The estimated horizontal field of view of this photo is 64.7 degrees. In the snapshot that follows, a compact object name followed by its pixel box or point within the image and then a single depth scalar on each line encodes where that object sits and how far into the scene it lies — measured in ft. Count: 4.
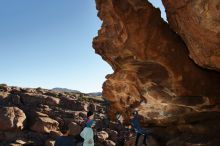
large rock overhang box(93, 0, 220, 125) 30.64
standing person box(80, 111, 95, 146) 19.17
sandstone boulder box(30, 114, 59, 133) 84.67
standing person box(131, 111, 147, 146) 35.02
